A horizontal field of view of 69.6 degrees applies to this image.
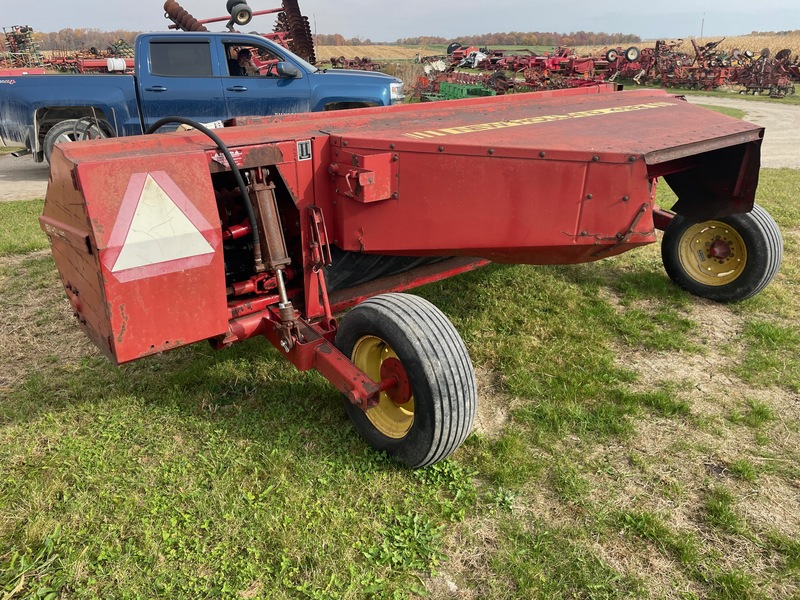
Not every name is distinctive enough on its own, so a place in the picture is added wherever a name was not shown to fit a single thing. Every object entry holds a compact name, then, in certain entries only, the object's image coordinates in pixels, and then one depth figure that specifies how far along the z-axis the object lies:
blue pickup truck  7.00
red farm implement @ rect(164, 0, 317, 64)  8.72
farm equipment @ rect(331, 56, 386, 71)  21.89
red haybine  2.20
